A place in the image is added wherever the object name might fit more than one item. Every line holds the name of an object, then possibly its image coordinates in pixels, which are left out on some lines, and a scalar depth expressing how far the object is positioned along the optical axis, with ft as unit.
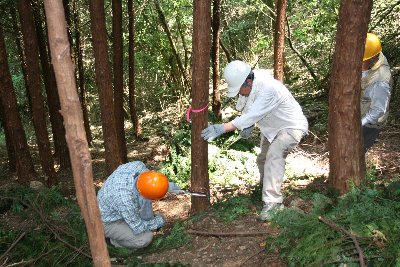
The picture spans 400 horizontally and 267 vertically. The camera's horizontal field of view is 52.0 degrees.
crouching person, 16.01
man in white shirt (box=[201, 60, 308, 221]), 15.85
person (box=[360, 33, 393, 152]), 16.67
